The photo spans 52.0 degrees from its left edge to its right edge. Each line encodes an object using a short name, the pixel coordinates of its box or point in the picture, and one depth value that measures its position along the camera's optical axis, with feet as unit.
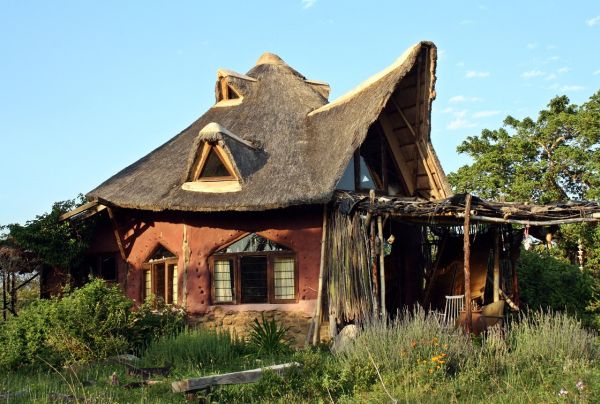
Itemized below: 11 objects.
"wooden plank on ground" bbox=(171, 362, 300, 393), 23.09
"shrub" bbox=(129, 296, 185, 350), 38.22
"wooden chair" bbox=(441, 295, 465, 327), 41.37
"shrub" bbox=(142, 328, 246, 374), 31.96
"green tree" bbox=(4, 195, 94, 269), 45.09
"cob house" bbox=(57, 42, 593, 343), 39.04
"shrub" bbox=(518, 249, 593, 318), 55.62
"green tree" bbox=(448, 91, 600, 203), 72.90
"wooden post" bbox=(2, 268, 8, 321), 46.09
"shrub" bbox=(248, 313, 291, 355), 37.04
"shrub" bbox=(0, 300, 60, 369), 34.37
